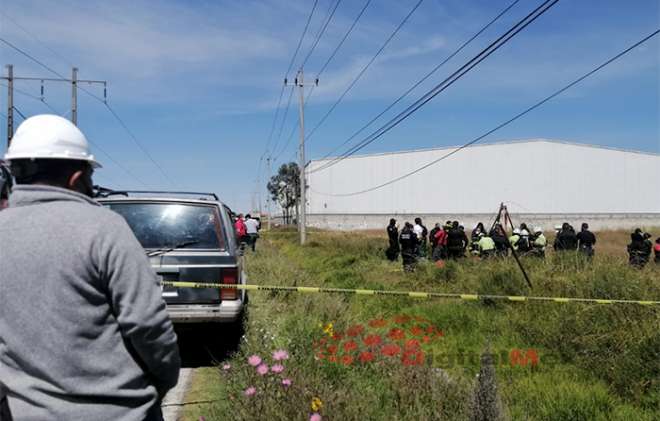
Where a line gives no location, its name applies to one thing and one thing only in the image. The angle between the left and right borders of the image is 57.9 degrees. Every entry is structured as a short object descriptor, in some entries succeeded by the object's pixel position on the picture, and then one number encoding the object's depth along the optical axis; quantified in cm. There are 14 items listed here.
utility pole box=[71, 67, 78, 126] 3192
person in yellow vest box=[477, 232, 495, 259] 1512
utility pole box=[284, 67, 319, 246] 3229
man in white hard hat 184
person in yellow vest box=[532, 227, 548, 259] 1573
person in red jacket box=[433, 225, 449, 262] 1814
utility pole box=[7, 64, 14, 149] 2657
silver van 584
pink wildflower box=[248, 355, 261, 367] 339
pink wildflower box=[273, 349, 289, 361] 354
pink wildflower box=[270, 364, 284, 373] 351
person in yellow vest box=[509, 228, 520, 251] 1661
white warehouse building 6356
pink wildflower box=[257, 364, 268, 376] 344
